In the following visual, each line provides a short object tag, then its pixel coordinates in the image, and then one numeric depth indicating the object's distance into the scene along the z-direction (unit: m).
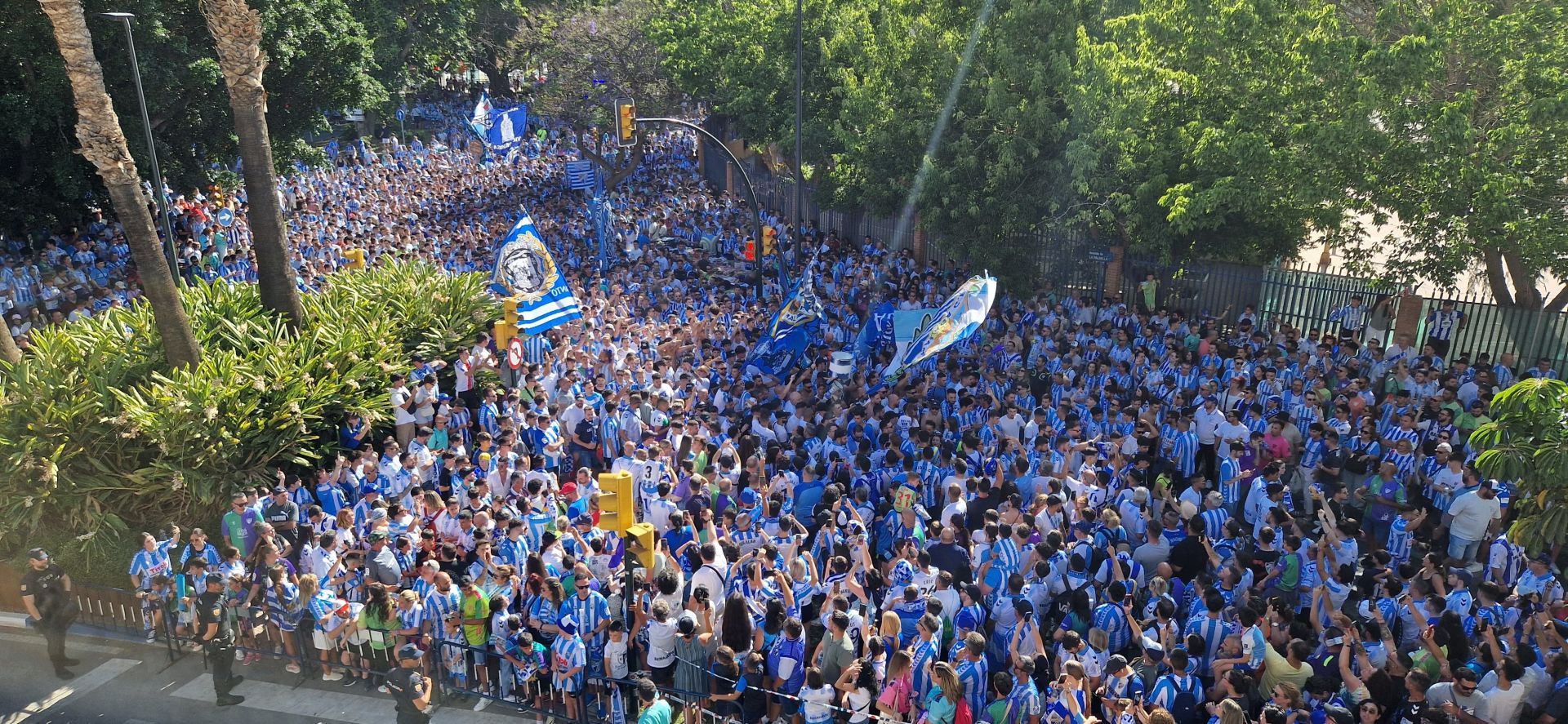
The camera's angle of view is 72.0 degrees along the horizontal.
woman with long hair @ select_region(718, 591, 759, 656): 8.27
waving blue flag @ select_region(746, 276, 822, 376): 16.16
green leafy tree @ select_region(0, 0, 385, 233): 21.72
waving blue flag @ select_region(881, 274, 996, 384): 12.70
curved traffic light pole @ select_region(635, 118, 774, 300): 22.08
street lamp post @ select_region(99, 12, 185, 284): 17.66
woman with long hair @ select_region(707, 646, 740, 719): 8.05
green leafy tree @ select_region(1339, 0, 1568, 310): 13.71
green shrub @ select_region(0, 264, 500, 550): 12.00
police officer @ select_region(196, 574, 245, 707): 9.66
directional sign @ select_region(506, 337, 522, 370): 15.05
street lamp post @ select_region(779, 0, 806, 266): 21.75
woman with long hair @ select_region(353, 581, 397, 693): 8.85
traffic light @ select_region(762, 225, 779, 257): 23.31
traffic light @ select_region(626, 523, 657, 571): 8.39
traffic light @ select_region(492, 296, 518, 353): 15.20
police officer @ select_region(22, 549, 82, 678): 10.24
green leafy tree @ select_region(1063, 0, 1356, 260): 15.63
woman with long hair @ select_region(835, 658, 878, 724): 7.55
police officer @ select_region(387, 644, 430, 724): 8.24
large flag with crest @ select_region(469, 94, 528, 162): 31.34
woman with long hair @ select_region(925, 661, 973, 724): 7.30
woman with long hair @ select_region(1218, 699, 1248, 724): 6.60
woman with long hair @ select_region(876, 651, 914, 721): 7.54
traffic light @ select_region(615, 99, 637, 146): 21.62
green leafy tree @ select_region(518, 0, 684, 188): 38.03
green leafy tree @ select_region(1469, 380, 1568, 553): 7.54
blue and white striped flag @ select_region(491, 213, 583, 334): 15.53
